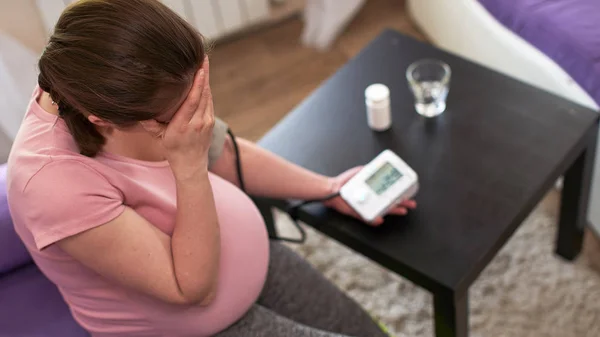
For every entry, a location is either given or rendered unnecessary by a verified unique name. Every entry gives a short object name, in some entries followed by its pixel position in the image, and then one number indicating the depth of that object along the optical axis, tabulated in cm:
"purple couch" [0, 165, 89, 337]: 108
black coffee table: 119
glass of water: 142
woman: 79
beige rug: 152
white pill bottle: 137
